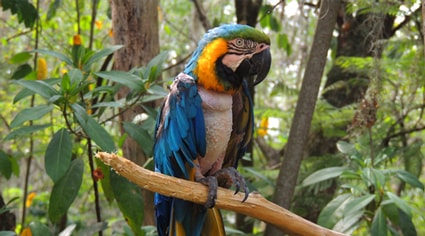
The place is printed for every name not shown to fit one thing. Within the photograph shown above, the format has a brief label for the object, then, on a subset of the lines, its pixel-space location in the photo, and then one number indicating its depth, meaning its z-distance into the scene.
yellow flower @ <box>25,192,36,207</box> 3.61
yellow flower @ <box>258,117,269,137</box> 3.56
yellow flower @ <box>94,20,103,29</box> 4.11
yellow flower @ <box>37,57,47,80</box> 2.64
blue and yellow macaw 1.58
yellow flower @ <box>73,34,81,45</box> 2.65
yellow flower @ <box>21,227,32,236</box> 2.14
